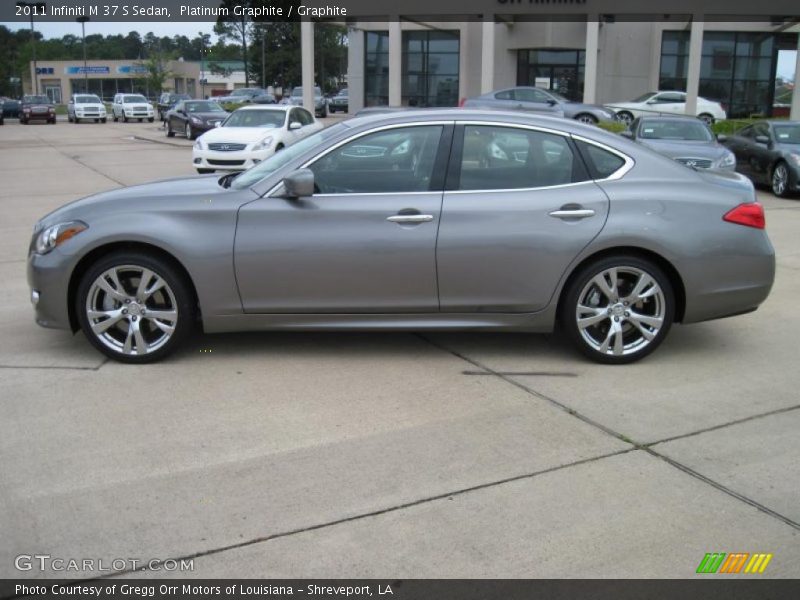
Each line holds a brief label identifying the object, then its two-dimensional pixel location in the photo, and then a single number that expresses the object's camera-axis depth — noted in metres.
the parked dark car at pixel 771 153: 15.28
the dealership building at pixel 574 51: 34.59
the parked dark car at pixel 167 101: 56.69
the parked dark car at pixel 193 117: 31.30
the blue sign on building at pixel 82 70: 111.44
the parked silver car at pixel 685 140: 14.20
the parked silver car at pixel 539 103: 26.67
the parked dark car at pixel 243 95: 56.09
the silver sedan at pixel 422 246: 5.43
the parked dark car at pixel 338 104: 61.22
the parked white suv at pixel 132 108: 50.25
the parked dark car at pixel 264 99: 52.23
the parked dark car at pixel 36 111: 48.78
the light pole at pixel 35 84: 84.03
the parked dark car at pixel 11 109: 56.00
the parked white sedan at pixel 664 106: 32.09
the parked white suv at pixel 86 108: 49.12
